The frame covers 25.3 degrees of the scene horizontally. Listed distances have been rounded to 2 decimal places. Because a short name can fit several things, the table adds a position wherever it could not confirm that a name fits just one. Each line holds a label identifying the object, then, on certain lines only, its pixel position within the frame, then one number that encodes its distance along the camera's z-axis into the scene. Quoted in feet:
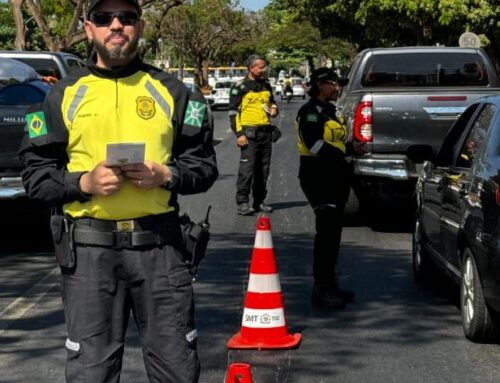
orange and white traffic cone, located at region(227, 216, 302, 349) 22.23
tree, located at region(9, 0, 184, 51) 97.60
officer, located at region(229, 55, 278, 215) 42.78
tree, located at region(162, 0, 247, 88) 268.82
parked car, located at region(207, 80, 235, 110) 178.50
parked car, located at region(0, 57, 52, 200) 32.27
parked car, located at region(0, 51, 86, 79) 47.85
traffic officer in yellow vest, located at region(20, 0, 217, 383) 13.14
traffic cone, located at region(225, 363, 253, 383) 14.92
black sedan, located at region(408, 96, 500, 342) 21.24
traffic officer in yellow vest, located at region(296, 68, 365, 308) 25.68
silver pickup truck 36.45
